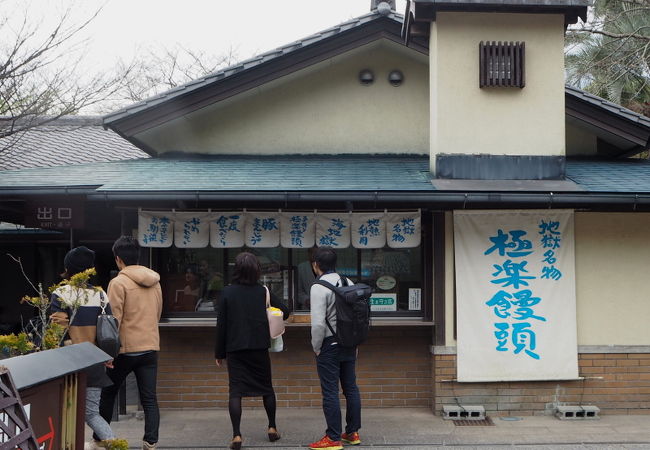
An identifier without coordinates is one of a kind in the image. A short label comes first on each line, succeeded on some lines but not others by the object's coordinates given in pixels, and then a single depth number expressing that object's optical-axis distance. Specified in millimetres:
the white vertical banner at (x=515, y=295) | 7539
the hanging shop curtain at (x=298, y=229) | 7633
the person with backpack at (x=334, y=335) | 6094
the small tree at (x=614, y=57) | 15281
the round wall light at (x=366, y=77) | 9016
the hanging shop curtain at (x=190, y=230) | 7645
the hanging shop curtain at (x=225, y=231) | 7660
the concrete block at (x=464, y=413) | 7398
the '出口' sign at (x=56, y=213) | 7605
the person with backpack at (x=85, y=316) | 5086
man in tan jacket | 5699
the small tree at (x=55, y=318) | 4226
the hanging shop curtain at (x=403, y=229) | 7590
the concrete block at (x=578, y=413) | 7395
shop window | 8031
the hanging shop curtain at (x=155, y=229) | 7531
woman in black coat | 6168
